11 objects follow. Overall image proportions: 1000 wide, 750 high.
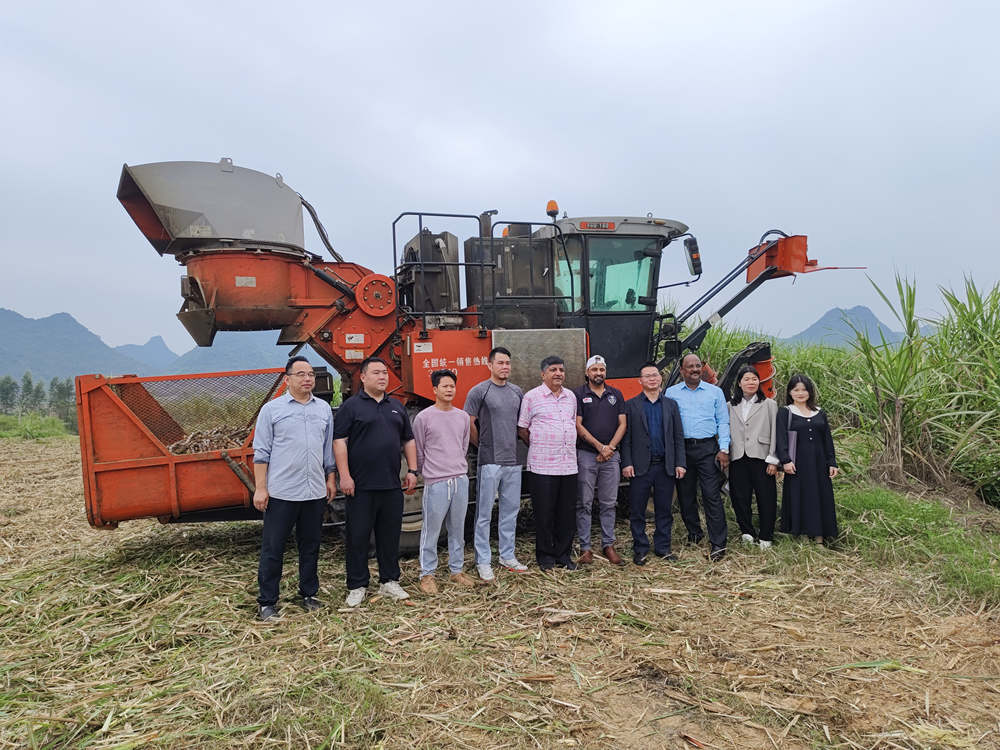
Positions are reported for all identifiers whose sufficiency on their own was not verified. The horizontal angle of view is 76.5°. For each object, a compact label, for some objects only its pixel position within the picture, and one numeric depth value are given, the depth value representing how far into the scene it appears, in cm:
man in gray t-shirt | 490
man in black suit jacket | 519
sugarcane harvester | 509
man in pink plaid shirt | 492
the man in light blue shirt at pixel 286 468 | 418
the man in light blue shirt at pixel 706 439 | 531
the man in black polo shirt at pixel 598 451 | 515
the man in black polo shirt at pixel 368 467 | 434
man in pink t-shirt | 465
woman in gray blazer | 538
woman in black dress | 531
